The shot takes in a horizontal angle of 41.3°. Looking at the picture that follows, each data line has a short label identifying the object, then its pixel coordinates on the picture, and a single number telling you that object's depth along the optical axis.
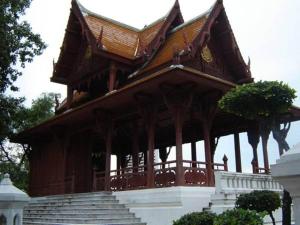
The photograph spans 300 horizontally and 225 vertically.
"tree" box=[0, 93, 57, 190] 15.31
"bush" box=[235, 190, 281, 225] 8.52
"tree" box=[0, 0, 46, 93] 13.87
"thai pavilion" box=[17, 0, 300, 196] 11.73
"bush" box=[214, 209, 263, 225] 6.65
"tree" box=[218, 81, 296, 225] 9.17
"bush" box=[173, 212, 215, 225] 7.65
